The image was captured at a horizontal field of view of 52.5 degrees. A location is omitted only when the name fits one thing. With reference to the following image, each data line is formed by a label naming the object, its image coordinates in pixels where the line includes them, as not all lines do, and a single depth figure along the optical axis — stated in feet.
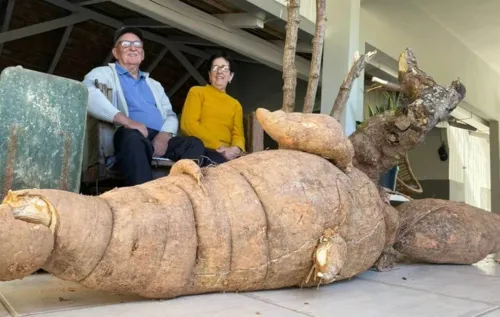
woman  8.53
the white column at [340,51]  12.21
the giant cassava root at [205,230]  3.47
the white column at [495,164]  23.82
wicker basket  12.66
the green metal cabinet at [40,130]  4.82
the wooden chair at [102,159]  6.81
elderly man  6.40
